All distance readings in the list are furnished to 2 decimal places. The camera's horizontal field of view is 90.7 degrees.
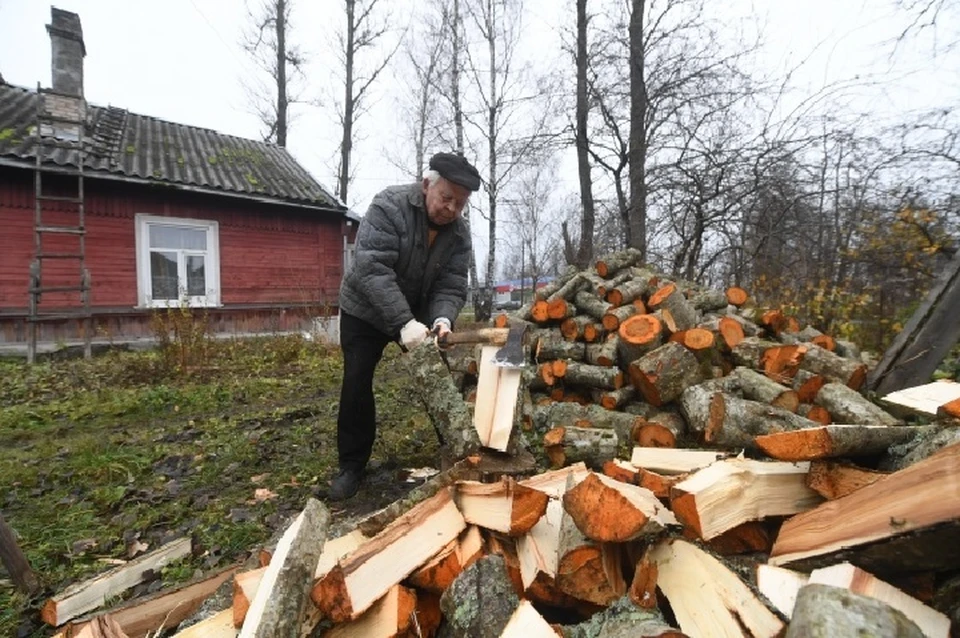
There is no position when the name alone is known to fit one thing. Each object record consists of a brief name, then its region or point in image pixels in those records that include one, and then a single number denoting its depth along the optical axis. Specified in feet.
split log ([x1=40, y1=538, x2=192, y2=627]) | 5.61
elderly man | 8.09
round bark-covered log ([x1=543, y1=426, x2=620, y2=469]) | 9.09
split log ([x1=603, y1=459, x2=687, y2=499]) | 5.87
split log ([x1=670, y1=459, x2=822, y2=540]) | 4.97
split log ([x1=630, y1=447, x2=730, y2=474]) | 7.00
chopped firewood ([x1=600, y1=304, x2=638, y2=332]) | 13.52
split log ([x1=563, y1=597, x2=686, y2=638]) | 3.52
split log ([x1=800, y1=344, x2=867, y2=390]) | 10.73
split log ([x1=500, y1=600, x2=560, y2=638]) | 3.72
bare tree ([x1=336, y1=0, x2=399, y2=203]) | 54.95
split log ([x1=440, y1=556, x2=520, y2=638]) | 4.16
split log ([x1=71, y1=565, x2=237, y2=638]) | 5.11
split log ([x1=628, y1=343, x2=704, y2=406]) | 10.79
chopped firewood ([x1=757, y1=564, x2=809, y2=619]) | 4.03
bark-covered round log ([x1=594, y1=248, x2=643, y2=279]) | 17.07
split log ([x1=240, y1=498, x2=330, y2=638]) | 3.80
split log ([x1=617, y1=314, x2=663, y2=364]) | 11.75
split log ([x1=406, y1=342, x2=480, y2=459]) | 7.45
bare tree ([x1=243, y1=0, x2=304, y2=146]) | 54.29
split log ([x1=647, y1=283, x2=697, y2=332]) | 12.90
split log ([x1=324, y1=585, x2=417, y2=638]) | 4.34
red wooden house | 25.43
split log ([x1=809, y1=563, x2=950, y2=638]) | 3.52
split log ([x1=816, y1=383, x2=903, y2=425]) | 9.07
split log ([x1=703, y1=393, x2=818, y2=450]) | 9.00
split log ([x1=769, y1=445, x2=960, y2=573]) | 3.59
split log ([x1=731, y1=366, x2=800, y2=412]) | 10.02
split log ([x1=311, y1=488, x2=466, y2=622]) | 4.29
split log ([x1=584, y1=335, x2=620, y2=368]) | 12.55
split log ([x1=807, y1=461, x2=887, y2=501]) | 4.90
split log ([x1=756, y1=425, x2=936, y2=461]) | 4.94
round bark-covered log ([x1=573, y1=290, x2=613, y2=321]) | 14.27
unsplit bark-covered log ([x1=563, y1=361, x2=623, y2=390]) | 12.12
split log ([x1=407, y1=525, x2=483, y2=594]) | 4.87
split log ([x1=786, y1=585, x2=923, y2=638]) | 2.95
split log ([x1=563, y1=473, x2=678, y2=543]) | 4.50
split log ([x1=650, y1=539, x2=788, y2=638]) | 3.81
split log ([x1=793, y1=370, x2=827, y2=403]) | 10.25
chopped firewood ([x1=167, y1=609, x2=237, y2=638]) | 4.42
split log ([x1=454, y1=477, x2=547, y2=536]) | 5.07
